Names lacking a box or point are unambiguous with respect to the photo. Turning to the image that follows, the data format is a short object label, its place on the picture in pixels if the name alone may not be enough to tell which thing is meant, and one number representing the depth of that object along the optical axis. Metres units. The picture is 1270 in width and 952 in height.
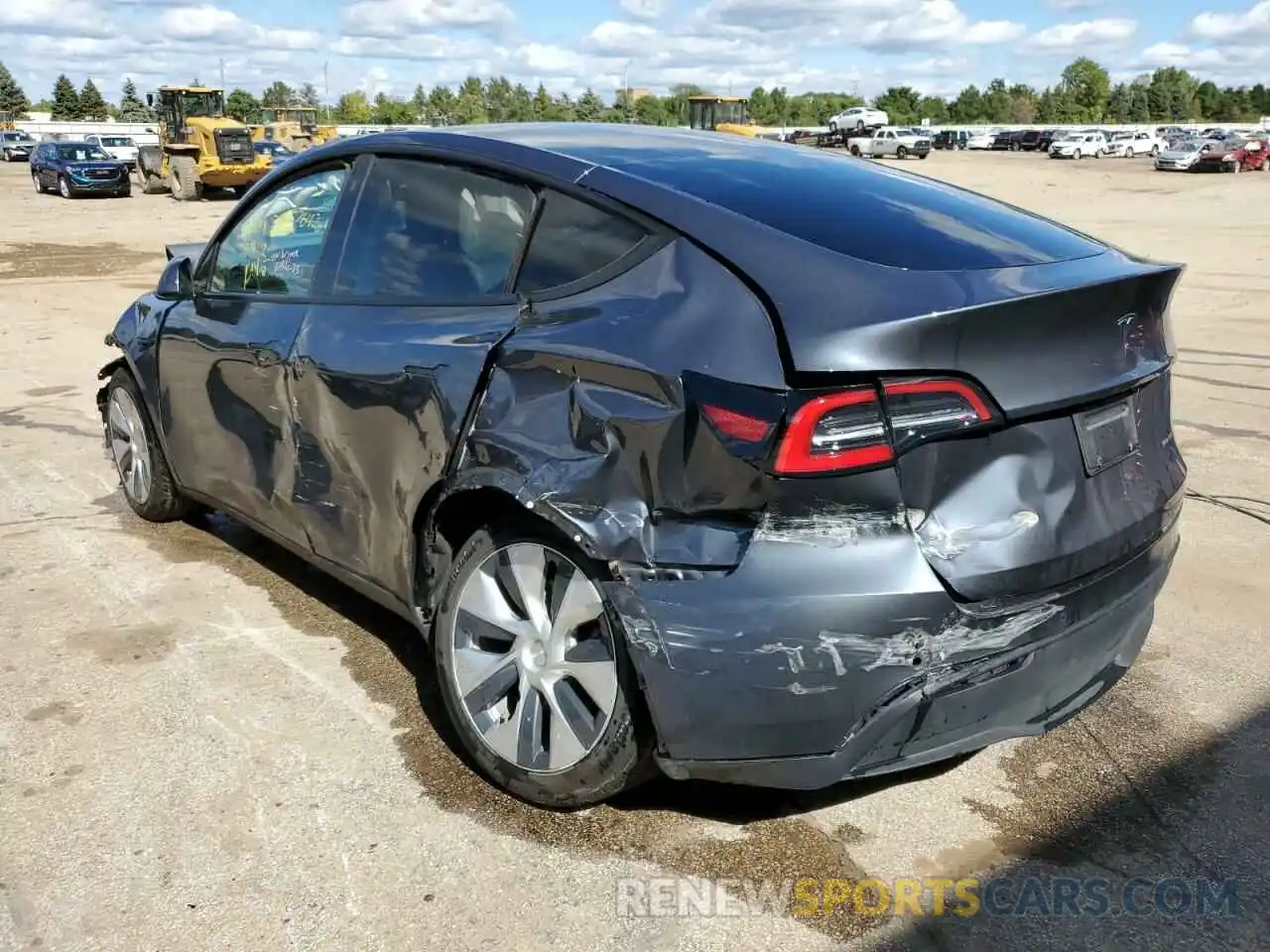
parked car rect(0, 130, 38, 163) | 66.88
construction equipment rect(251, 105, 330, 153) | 46.00
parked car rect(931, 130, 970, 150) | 83.19
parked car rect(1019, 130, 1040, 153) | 78.62
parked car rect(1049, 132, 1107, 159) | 63.31
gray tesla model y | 2.31
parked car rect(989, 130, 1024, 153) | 80.56
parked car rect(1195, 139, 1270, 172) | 48.19
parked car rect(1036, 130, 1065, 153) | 77.75
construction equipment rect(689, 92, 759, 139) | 42.27
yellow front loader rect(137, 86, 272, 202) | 29.44
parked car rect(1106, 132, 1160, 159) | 67.69
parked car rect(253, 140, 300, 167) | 33.09
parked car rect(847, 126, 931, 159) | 59.69
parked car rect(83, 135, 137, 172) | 55.44
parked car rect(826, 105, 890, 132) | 67.88
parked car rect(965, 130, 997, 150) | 80.94
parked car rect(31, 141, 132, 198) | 31.09
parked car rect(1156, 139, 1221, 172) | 48.50
